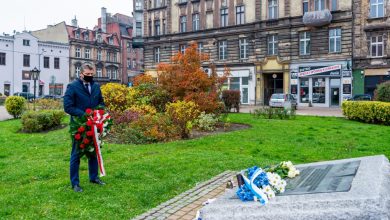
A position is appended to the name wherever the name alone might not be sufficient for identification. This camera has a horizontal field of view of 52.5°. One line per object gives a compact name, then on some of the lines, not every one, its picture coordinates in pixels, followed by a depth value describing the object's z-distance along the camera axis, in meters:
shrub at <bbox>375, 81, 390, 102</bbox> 21.31
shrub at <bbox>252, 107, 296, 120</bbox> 20.78
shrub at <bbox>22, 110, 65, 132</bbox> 16.56
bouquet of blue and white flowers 3.91
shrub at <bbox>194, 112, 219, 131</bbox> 16.14
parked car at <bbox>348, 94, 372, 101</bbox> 32.47
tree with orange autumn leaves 17.36
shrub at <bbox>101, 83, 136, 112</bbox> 16.55
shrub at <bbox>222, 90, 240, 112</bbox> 26.62
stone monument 3.40
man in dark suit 6.45
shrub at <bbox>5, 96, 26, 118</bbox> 24.27
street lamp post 31.62
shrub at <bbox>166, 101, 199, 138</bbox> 13.62
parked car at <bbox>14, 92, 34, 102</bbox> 55.25
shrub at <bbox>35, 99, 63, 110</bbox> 26.64
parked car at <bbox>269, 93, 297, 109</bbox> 34.56
